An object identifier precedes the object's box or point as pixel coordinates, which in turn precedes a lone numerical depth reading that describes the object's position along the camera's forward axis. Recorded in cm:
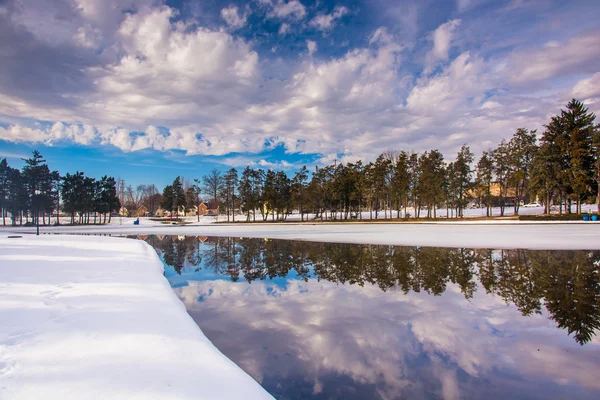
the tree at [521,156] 4934
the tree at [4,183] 5969
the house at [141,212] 10521
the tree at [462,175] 5319
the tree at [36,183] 5825
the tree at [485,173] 5278
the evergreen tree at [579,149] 3922
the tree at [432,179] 5262
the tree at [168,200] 7769
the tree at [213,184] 7069
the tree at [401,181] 5359
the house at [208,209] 10869
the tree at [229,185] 6775
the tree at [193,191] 7581
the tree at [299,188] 6372
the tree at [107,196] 6707
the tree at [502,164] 5188
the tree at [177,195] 7733
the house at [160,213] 10119
